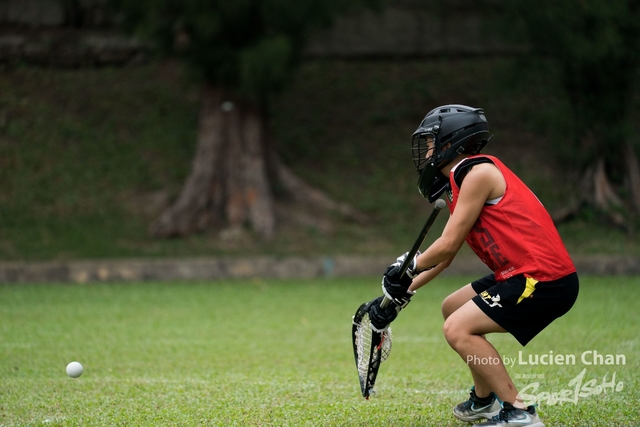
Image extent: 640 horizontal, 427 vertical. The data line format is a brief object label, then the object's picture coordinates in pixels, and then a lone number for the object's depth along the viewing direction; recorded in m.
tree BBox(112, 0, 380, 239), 27.50
